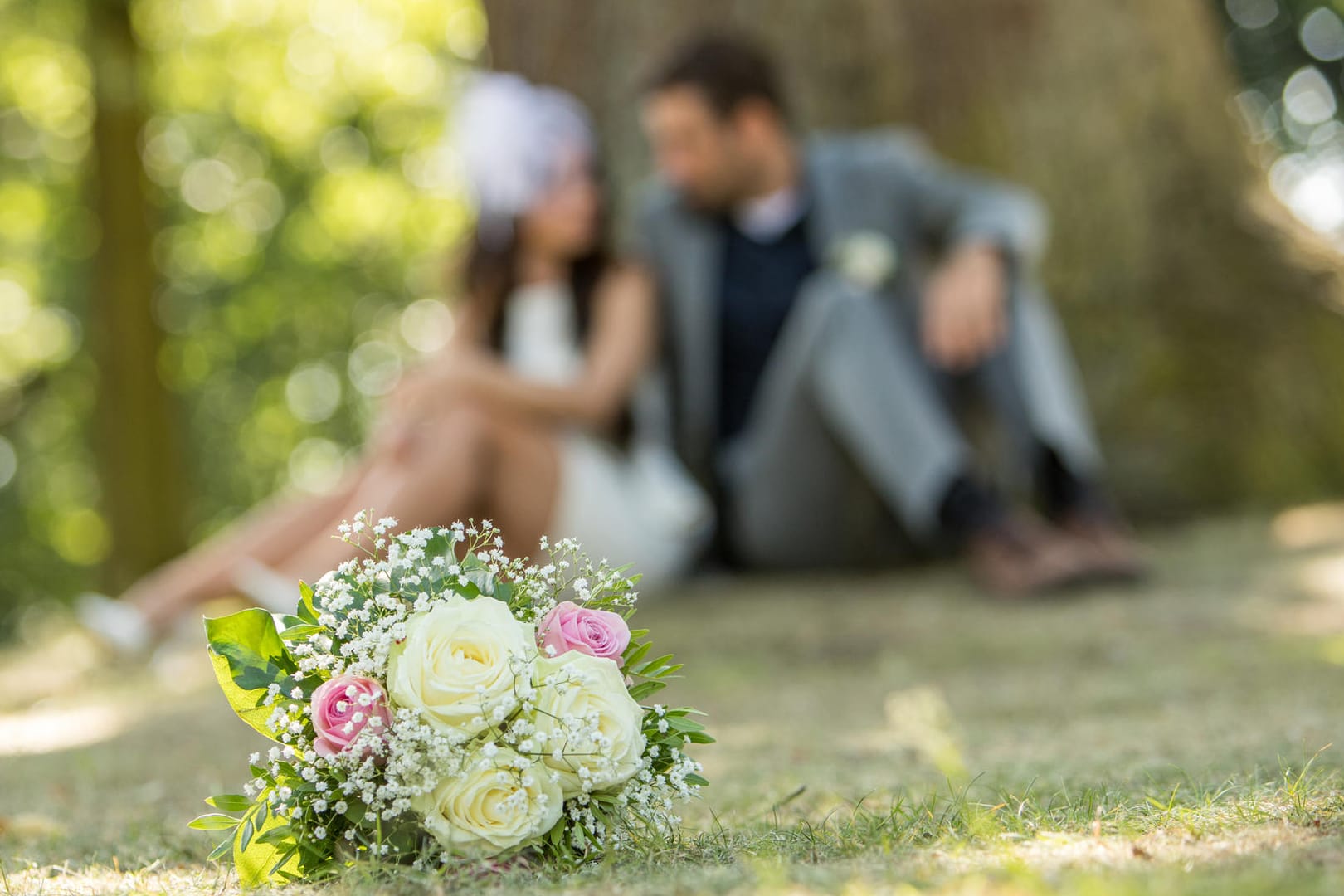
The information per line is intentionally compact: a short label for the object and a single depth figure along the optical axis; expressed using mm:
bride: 7754
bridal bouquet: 2529
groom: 7727
